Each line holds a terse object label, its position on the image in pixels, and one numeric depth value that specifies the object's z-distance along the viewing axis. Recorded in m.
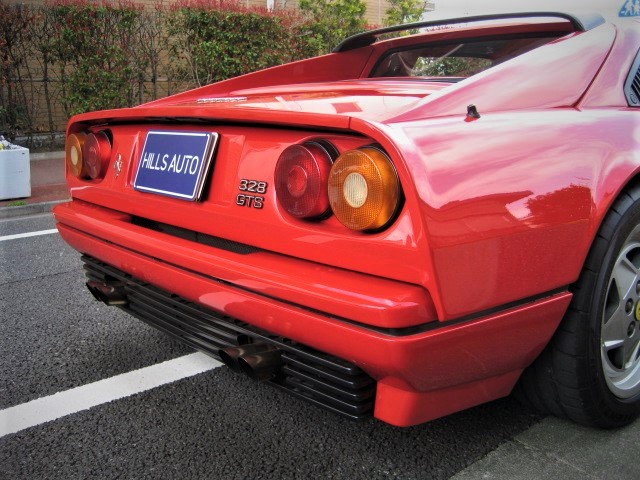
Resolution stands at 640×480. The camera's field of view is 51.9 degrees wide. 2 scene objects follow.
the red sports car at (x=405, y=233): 1.60
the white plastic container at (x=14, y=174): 7.04
